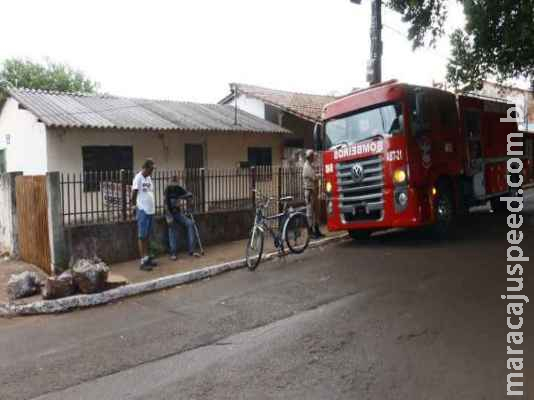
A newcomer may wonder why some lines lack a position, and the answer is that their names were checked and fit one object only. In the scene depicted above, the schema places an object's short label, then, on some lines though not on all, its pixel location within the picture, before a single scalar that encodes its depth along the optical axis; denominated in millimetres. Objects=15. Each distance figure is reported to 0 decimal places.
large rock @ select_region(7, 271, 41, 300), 7715
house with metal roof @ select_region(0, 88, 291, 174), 13305
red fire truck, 9375
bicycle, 8766
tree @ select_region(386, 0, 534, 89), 11562
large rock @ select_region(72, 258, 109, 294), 7434
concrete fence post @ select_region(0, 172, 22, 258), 10289
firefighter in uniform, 10797
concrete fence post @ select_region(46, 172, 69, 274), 8703
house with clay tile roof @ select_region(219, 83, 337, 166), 18281
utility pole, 12766
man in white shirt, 8883
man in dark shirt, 9539
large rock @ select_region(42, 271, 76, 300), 7352
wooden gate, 9008
